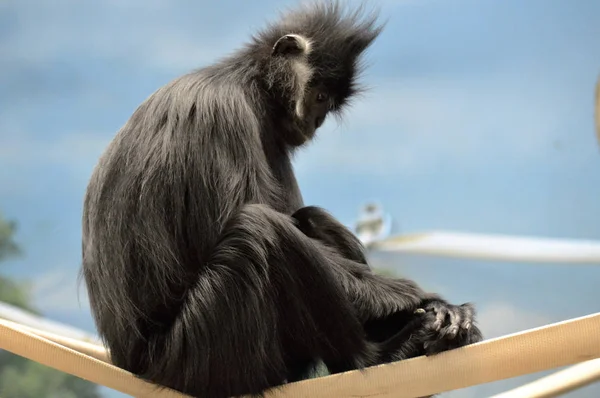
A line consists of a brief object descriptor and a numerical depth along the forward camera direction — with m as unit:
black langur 2.08
